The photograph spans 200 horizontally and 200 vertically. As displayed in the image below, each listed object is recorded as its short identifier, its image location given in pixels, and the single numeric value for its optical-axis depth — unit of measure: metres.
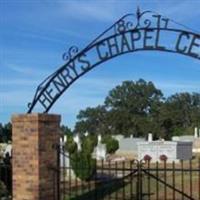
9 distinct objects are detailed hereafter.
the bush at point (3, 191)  10.88
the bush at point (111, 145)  51.96
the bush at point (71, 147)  23.32
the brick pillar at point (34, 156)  8.91
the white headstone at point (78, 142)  26.30
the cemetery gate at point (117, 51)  8.11
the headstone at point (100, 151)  37.61
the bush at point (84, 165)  17.48
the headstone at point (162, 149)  34.38
